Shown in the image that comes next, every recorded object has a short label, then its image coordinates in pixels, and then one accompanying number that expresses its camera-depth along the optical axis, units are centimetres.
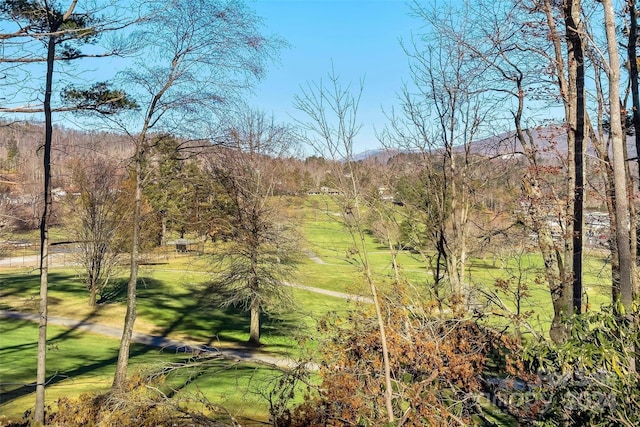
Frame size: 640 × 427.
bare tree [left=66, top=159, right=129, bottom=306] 2250
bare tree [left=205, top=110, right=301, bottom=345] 1917
